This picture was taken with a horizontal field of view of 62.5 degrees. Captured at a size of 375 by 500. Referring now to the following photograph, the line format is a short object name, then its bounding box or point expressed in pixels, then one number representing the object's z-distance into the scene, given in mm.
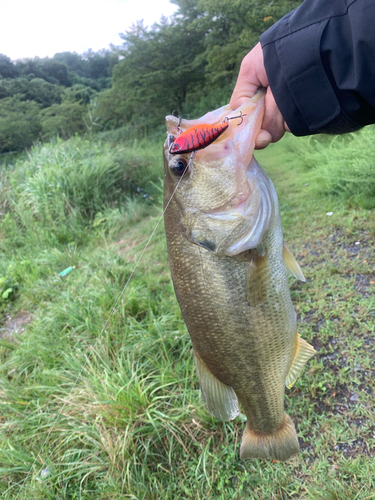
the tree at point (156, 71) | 17094
